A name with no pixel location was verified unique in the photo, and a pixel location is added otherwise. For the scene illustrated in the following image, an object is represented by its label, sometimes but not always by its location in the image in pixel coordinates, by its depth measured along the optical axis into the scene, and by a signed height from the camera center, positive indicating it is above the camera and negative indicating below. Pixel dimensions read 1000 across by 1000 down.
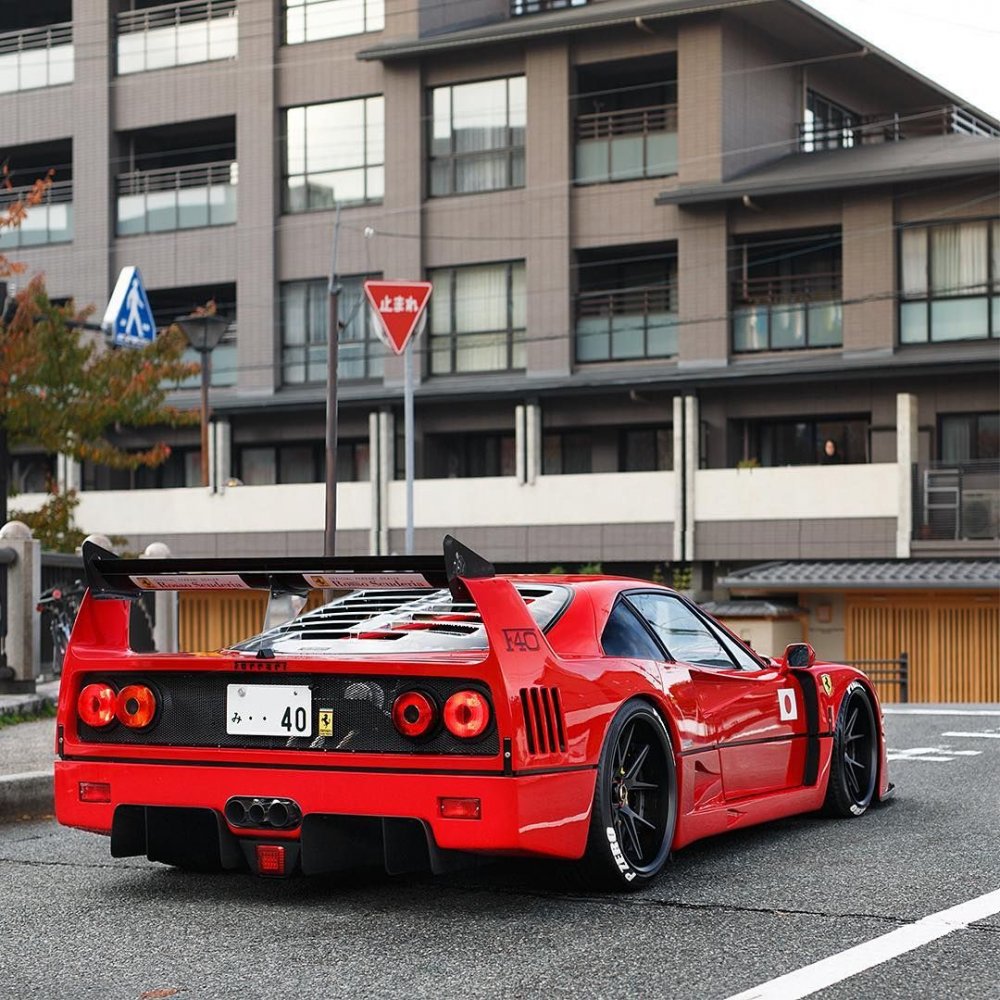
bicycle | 19.08 -1.19
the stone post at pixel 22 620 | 14.88 -0.96
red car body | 5.95 -0.89
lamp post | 28.88 +3.01
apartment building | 32.50 +4.94
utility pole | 25.90 +1.29
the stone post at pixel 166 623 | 20.58 -1.37
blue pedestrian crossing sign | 28.70 +3.29
